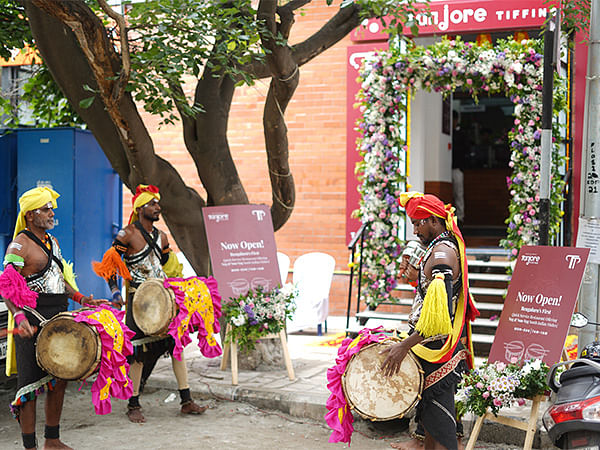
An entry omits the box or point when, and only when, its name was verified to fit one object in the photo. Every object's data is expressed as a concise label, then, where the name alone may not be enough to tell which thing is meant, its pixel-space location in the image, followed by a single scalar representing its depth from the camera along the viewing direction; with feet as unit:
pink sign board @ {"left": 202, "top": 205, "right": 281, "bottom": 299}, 24.91
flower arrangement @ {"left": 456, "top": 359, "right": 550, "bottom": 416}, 16.11
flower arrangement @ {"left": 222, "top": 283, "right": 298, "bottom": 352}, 24.36
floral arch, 28.48
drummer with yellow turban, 16.83
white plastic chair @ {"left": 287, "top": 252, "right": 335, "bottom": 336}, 32.27
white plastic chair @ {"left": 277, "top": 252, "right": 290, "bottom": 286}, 34.55
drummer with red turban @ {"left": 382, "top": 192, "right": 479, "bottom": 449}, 13.80
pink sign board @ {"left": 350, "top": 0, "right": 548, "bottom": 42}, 31.78
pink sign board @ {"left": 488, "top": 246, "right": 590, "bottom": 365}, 16.70
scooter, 12.35
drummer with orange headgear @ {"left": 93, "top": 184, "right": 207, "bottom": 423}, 20.85
